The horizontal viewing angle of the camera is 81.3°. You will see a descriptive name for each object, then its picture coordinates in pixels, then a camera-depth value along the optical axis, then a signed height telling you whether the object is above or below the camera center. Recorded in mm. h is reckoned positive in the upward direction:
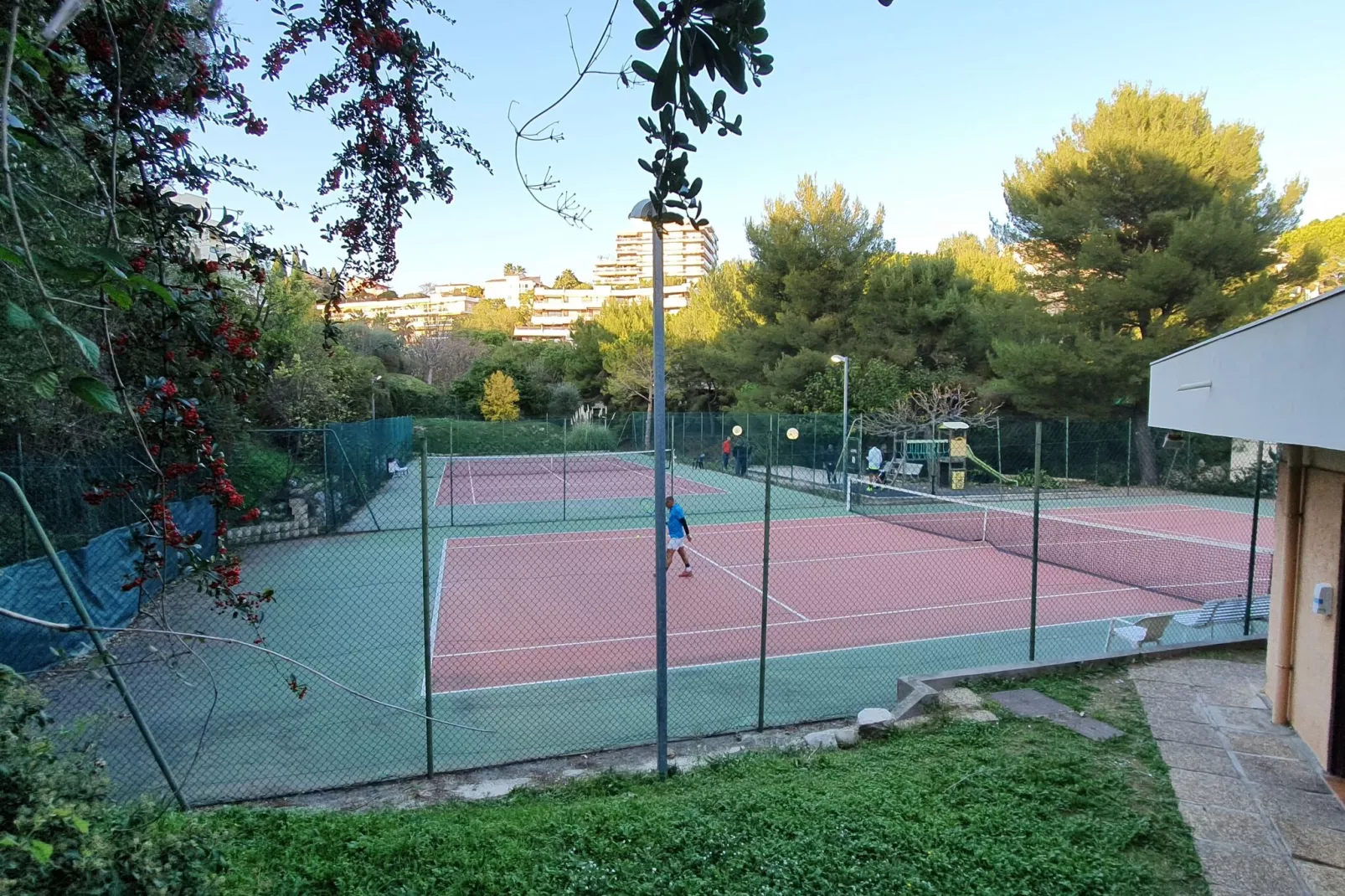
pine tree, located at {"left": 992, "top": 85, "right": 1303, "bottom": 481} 24656 +5858
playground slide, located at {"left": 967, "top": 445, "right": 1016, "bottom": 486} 25188 -1570
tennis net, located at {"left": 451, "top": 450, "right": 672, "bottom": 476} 30609 -2169
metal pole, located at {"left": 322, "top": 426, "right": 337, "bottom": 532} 17500 -2302
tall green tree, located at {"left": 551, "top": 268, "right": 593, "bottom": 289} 136150 +23249
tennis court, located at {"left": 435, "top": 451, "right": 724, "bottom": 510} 26469 -2574
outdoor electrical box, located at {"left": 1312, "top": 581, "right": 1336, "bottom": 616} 5172 -1139
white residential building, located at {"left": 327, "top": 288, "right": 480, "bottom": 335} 62656 +9298
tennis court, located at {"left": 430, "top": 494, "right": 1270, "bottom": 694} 9805 -2846
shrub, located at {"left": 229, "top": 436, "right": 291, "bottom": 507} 15320 -1401
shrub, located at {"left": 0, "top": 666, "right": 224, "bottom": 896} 1941 -1152
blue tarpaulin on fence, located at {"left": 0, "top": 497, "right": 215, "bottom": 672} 7660 -2212
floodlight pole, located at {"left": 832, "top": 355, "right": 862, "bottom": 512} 23969 -540
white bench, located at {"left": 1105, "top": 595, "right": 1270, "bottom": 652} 8148 -2161
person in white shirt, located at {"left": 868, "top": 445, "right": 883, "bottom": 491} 24964 -1363
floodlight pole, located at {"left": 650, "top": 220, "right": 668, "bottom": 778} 5410 -1079
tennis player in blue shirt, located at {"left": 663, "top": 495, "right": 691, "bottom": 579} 13406 -2054
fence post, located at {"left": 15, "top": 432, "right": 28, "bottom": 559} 8512 -1480
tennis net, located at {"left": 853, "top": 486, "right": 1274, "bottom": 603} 12883 -2535
